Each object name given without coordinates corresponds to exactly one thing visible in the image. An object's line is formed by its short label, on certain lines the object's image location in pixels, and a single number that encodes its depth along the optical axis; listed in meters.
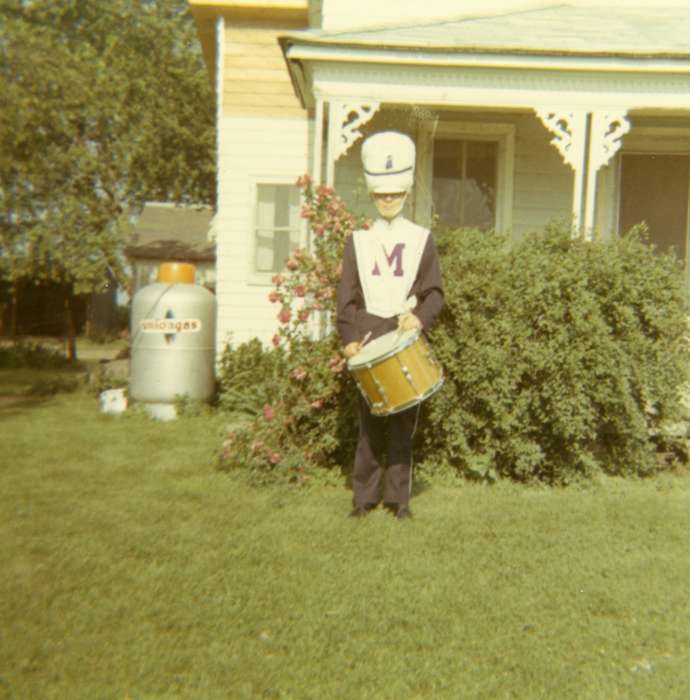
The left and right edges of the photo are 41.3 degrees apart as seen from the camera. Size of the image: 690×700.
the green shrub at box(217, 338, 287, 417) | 9.12
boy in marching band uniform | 5.09
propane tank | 9.16
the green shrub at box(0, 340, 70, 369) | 14.23
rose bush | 6.15
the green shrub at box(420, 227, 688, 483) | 5.96
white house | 8.59
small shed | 31.08
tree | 19.64
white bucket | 9.35
